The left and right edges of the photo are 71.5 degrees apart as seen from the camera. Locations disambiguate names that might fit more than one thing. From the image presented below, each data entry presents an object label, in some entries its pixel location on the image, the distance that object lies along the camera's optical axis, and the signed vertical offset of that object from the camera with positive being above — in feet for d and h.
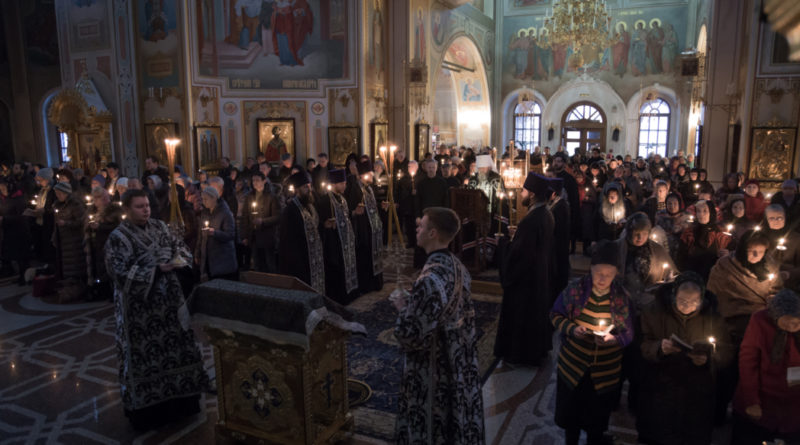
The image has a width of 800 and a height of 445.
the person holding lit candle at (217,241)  21.27 -3.79
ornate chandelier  54.95 +11.62
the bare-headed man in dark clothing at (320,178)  24.24 -1.62
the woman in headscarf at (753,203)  25.79 -2.89
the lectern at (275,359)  12.01 -5.02
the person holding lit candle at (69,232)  25.36 -4.17
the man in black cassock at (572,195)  31.63 -3.13
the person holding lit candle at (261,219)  26.35 -3.67
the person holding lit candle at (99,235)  24.54 -4.20
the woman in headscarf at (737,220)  21.53 -3.16
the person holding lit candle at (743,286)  14.60 -3.87
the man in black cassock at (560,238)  19.98 -3.50
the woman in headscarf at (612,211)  27.17 -3.47
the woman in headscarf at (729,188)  31.37 -2.71
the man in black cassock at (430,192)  30.18 -2.79
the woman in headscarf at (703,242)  19.67 -3.60
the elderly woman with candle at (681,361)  11.65 -4.80
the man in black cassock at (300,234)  22.56 -3.78
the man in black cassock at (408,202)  34.94 -3.86
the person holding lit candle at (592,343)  11.85 -4.38
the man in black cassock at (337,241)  23.97 -4.34
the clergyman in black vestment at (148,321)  14.08 -4.58
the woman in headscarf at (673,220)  20.40 -2.96
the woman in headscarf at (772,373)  11.41 -4.83
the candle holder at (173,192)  15.07 -1.47
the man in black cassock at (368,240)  26.48 -4.72
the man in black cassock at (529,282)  17.49 -4.49
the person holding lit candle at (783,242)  16.62 -3.12
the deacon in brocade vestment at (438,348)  10.48 -4.06
